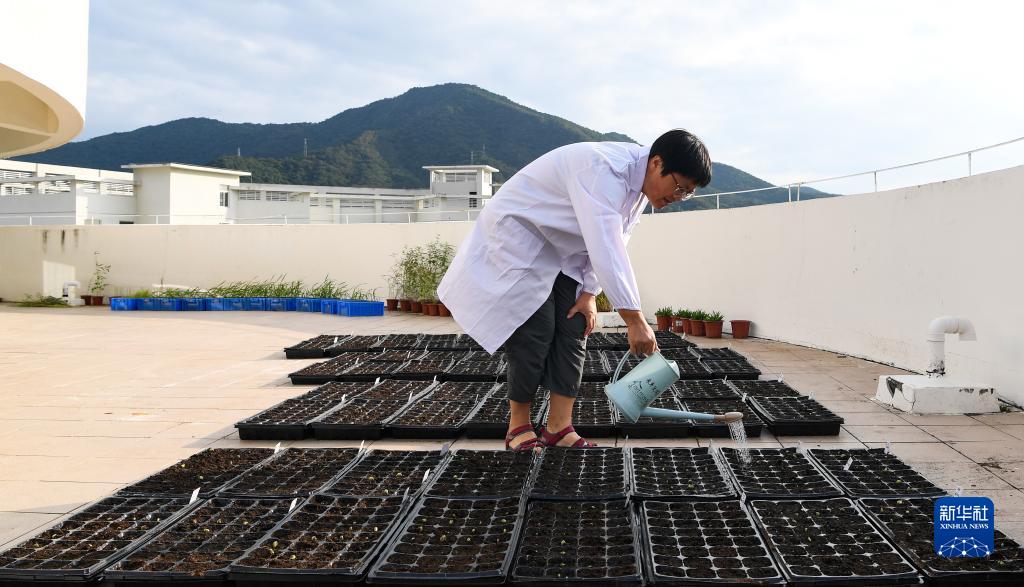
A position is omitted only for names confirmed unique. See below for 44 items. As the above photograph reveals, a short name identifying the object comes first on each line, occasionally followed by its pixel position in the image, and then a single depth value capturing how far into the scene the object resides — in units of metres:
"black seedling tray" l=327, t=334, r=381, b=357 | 6.50
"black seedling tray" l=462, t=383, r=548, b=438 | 3.60
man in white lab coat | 2.50
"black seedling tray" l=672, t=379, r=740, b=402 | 4.32
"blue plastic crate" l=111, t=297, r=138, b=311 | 12.32
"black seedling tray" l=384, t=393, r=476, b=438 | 3.63
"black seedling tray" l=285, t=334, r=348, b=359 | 6.56
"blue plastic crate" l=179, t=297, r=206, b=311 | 12.16
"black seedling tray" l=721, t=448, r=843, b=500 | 2.49
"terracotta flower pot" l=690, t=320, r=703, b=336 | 7.98
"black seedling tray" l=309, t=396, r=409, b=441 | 3.65
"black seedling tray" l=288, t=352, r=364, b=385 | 5.27
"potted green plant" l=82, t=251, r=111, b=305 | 13.95
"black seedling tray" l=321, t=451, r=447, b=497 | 2.64
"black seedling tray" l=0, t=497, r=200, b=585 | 1.92
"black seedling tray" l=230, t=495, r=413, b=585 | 1.89
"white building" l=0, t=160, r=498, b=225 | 26.73
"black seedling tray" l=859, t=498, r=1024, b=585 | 1.82
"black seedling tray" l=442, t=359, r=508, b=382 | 5.04
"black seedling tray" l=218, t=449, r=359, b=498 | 2.60
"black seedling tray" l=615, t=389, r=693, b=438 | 3.59
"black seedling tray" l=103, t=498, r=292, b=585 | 1.90
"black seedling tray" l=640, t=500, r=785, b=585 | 1.87
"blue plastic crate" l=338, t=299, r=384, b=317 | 10.94
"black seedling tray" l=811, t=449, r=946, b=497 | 2.52
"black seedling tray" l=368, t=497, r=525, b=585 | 1.86
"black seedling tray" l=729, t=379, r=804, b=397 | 4.36
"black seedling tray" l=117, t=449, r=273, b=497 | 2.67
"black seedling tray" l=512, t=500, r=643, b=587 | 1.86
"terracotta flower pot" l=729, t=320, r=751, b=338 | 7.80
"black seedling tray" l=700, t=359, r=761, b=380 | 5.09
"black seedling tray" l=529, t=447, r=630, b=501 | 2.48
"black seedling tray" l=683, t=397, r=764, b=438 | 3.58
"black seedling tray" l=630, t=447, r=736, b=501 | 2.49
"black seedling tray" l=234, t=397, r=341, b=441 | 3.67
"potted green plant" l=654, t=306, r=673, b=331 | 8.48
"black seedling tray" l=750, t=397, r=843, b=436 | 3.63
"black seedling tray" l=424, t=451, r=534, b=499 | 2.55
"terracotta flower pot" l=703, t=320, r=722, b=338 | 7.80
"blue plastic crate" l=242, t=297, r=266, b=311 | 12.06
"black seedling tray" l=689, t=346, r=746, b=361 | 5.74
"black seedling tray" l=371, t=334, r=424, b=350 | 6.54
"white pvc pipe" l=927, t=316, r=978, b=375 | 4.24
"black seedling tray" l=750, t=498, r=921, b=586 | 1.83
